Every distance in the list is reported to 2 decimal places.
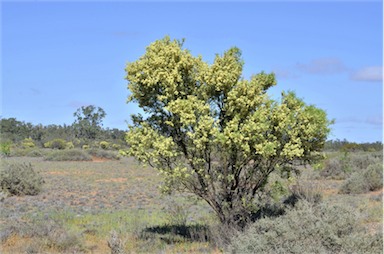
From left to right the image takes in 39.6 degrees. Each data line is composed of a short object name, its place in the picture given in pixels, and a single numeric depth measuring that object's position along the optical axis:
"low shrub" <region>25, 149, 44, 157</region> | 69.56
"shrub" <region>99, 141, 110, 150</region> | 87.43
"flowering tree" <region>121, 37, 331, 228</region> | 11.84
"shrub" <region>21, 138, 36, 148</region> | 83.50
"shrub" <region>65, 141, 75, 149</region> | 83.38
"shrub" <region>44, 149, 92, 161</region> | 63.69
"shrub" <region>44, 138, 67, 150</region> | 84.41
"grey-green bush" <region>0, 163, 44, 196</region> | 26.50
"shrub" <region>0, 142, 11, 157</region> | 51.38
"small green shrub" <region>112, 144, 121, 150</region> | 86.26
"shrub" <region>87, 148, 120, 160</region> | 70.00
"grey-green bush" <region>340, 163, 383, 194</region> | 27.17
